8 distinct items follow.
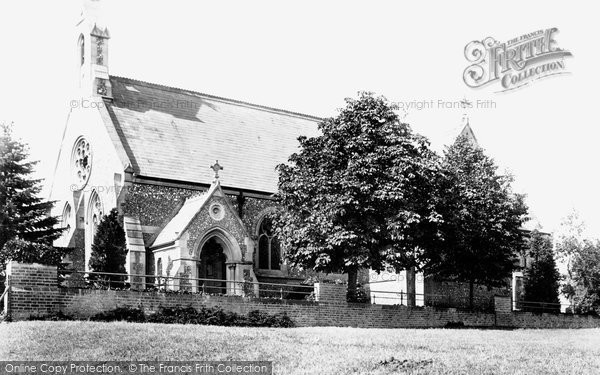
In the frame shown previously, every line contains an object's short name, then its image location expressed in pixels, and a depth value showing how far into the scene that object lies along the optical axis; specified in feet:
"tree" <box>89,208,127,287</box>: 95.66
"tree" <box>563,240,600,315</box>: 137.69
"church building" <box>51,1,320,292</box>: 104.83
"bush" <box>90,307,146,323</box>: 73.31
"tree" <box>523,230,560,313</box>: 140.15
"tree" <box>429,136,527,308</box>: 107.86
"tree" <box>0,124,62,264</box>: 99.45
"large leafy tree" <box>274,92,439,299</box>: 94.58
